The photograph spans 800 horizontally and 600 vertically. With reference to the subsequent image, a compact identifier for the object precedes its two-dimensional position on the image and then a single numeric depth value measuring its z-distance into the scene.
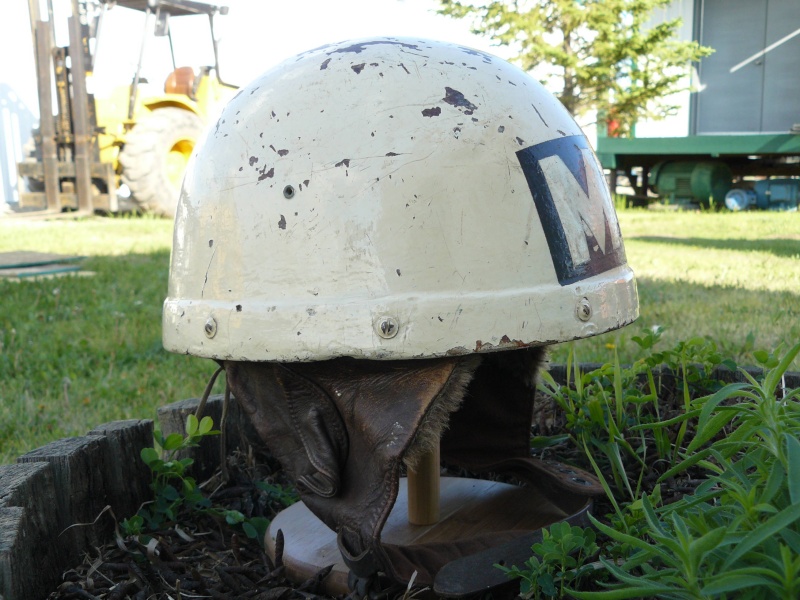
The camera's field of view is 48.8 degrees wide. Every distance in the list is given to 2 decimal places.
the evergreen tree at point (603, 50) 9.59
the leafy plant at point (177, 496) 0.63
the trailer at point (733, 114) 9.56
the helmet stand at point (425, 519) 0.59
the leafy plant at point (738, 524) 0.32
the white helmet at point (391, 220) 0.47
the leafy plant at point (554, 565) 0.45
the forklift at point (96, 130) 8.44
